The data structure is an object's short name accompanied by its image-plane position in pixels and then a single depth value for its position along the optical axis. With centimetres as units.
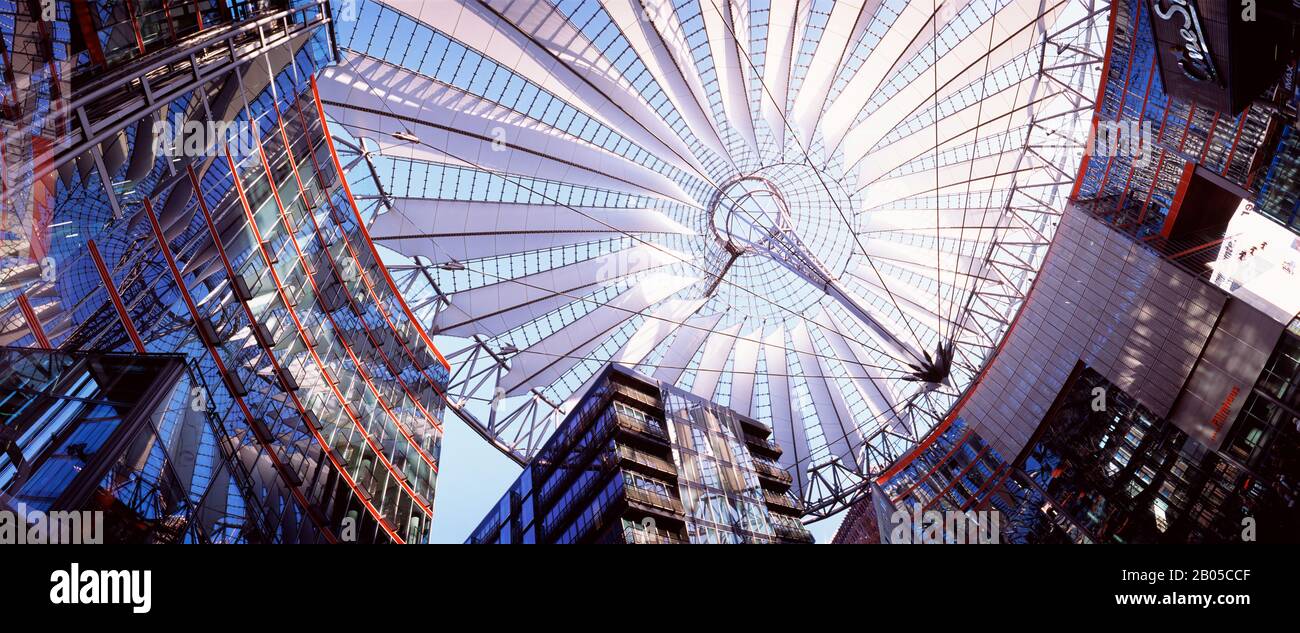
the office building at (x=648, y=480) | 2808
